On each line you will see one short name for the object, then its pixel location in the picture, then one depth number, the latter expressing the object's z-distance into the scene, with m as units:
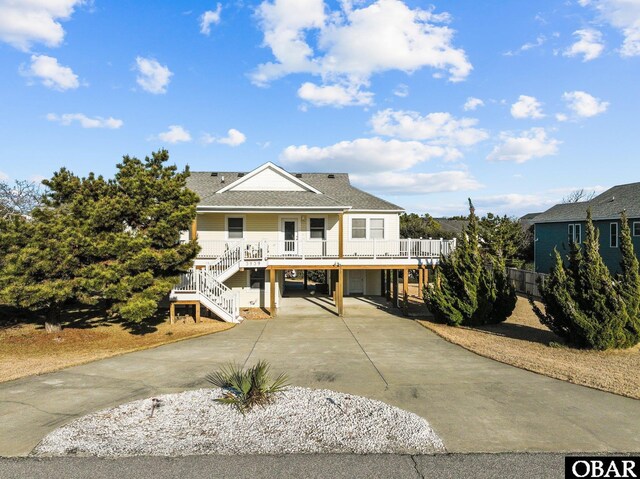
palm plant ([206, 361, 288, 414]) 7.02
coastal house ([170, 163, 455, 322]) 17.56
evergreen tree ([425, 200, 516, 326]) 15.30
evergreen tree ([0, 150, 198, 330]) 11.88
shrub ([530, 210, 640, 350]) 11.06
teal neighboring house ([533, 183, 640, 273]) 25.09
